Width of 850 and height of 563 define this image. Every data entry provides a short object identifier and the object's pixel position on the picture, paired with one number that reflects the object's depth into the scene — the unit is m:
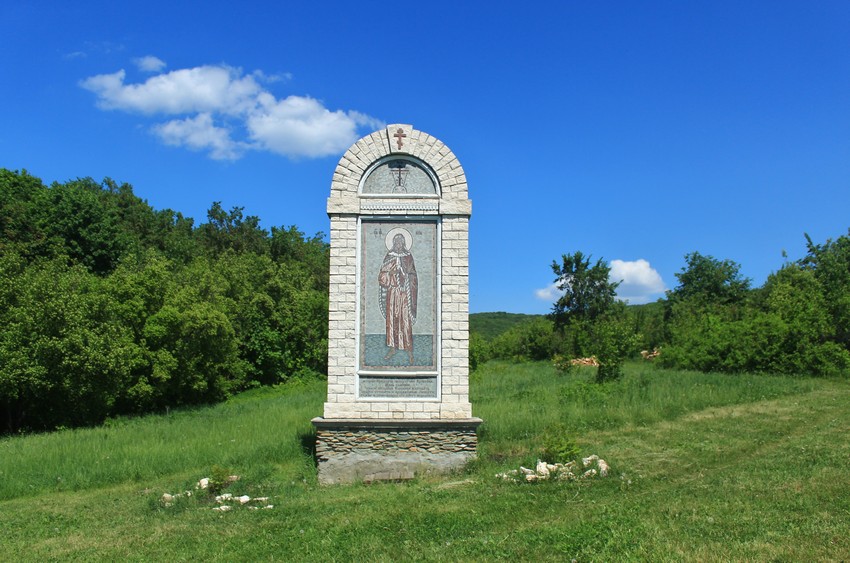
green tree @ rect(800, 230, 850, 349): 26.30
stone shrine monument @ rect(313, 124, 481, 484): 11.92
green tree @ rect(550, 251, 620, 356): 49.59
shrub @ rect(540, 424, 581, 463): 10.76
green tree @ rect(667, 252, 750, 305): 53.03
